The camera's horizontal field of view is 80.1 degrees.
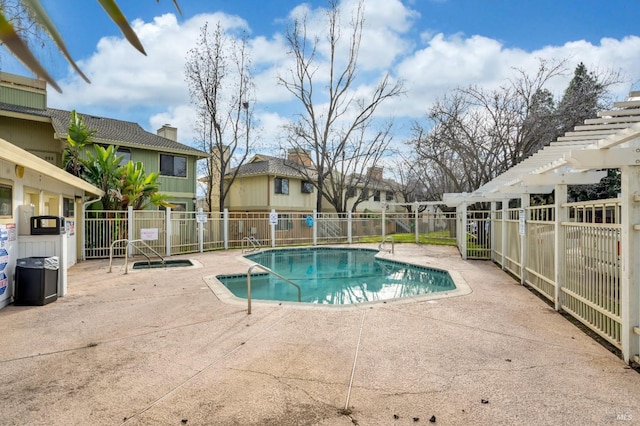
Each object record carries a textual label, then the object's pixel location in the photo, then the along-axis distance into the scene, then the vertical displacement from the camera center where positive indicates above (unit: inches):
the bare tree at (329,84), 1002.7 +351.3
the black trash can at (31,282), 263.3 -46.5
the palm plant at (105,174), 577.9 +63.3
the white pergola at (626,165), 159.2 +20.2
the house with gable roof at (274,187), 1065.5 +77.7
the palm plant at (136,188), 597.6 +41.7
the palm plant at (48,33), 30.2 +15.8
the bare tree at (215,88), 914.7 +312.1
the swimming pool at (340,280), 383.2 -80.6
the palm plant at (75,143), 548.4 +105.3
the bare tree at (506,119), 679.7 +186.4
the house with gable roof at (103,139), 661.9 +141.5
